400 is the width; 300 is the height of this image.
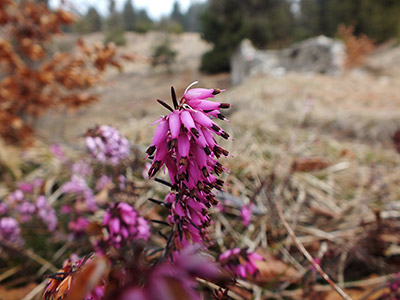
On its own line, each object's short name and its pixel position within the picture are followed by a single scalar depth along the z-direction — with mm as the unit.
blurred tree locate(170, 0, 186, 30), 53938
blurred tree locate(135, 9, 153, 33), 32406
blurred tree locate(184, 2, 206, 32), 54516
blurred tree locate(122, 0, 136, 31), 45375
